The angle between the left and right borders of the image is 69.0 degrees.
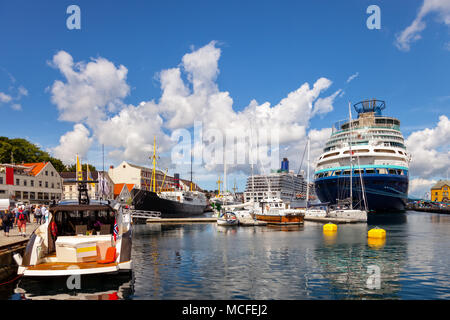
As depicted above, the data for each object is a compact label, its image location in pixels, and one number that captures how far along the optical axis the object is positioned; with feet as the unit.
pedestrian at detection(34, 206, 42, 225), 97.19
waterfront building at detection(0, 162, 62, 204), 186.39
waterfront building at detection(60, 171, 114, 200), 300.81
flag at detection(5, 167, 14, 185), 186.39
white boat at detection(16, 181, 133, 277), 40.27
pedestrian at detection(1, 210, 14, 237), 68.59
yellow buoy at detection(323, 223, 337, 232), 131.16
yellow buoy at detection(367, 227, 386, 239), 107.76
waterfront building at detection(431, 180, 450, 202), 531.41
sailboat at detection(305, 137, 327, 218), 206.96
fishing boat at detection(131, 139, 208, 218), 214.16
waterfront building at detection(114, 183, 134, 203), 315.17
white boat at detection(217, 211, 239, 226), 157.58
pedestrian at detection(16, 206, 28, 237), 69.66
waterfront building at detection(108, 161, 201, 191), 404.57
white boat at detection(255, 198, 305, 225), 163.53
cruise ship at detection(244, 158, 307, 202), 523.95
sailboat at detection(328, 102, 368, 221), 175.99
